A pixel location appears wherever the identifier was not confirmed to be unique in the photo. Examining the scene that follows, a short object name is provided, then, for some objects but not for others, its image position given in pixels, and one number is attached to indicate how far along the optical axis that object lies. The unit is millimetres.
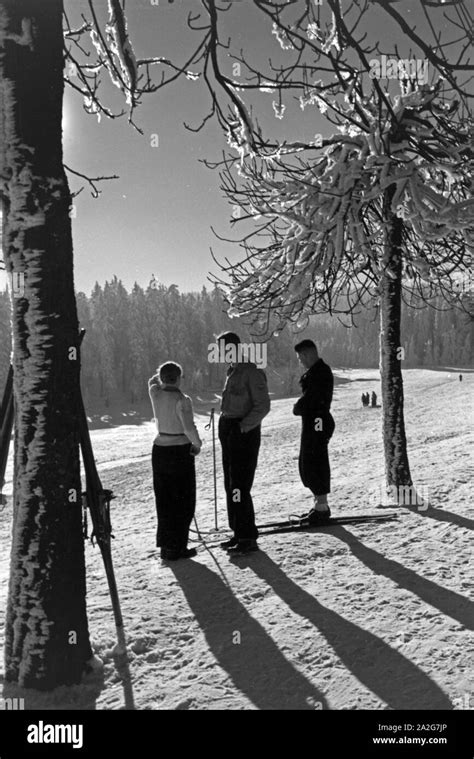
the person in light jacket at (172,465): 4516
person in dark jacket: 5195
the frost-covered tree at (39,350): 2691
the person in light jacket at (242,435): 4516
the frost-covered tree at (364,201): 4453
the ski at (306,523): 5207
